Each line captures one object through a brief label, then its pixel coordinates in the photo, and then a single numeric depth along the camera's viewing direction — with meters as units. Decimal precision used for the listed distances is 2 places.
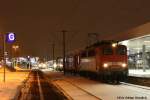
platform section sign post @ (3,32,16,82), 17.65
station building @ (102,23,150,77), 20.27
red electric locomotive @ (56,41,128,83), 17.66
